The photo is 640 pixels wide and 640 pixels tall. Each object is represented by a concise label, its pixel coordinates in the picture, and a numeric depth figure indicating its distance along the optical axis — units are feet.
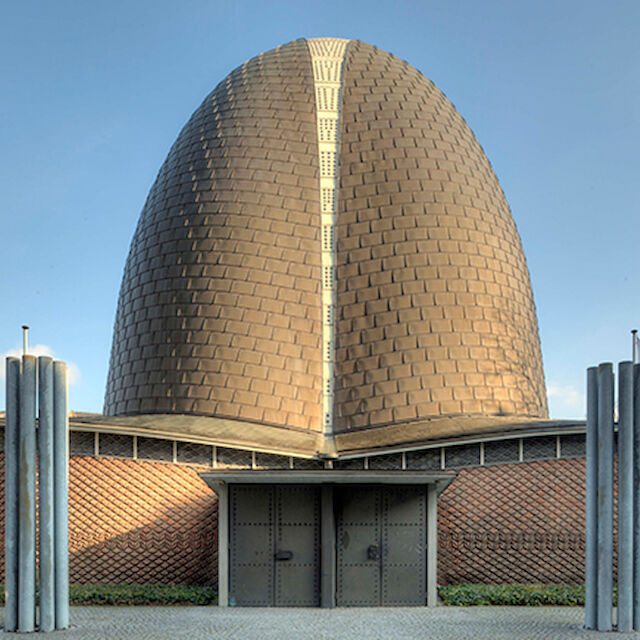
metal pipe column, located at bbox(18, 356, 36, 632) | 34.58
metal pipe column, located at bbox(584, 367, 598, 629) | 36.04
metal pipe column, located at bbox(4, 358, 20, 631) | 34.76
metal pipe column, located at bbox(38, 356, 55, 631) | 34.86
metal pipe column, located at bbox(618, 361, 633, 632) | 35.50
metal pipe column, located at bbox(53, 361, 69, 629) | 35.47
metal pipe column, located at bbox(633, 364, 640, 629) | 35.53
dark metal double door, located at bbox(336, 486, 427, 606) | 44.96
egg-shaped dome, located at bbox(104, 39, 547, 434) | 69.67
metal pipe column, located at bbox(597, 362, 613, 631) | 35.55
